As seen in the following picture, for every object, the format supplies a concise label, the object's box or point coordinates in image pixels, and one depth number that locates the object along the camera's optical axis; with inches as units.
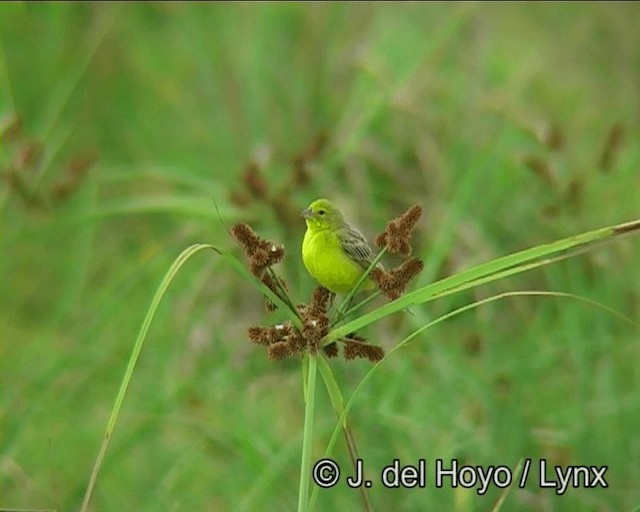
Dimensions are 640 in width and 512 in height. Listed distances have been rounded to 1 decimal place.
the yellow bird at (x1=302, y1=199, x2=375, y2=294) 236.0
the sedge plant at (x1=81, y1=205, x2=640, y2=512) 231.9
